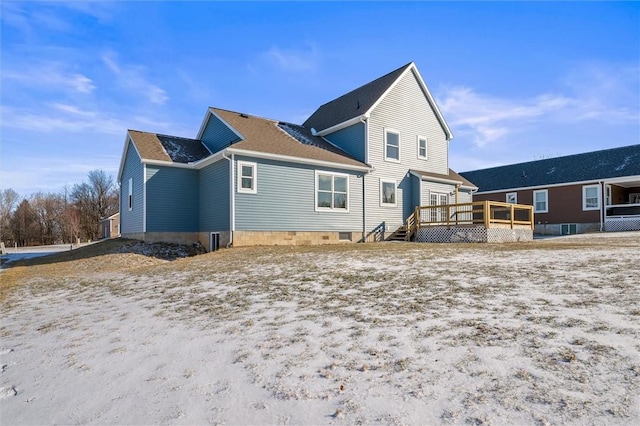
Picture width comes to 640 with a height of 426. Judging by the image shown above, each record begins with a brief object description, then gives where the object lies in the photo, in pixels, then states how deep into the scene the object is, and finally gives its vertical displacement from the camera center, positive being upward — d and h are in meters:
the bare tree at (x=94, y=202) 56.84 +2.08
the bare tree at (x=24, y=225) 53.50 -1.44
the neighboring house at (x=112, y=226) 45.09 -1.44
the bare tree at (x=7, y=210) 51.31 +0.83
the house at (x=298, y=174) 15.28 +1.87
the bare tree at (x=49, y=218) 56.09 -0.48
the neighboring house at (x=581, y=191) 24.83 +1.53
